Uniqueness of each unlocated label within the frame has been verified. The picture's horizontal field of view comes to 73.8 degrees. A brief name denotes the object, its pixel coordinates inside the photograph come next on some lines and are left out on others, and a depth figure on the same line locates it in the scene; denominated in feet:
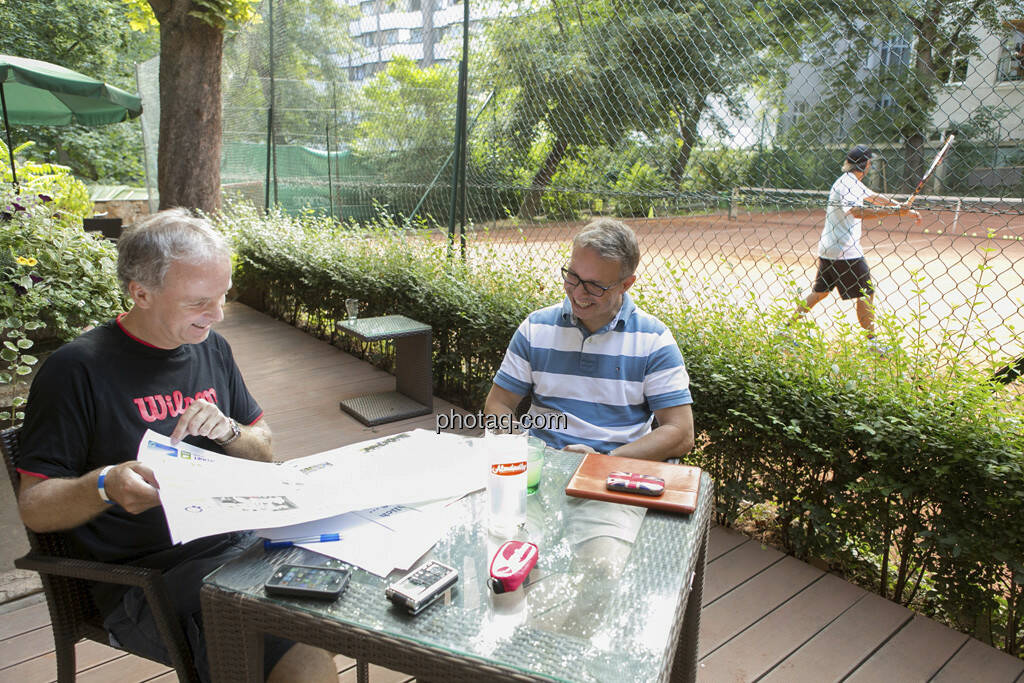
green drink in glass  4.72
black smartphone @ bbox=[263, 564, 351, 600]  3.41
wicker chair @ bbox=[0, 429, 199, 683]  4.20
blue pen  3.92
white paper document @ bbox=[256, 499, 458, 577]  3.78
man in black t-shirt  4.29
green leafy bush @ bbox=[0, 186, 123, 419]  9.83
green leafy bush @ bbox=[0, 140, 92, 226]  13.63
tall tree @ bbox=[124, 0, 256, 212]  20.70
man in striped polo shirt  6.59
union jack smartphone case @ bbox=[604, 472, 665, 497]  4.49
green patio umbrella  19.88
